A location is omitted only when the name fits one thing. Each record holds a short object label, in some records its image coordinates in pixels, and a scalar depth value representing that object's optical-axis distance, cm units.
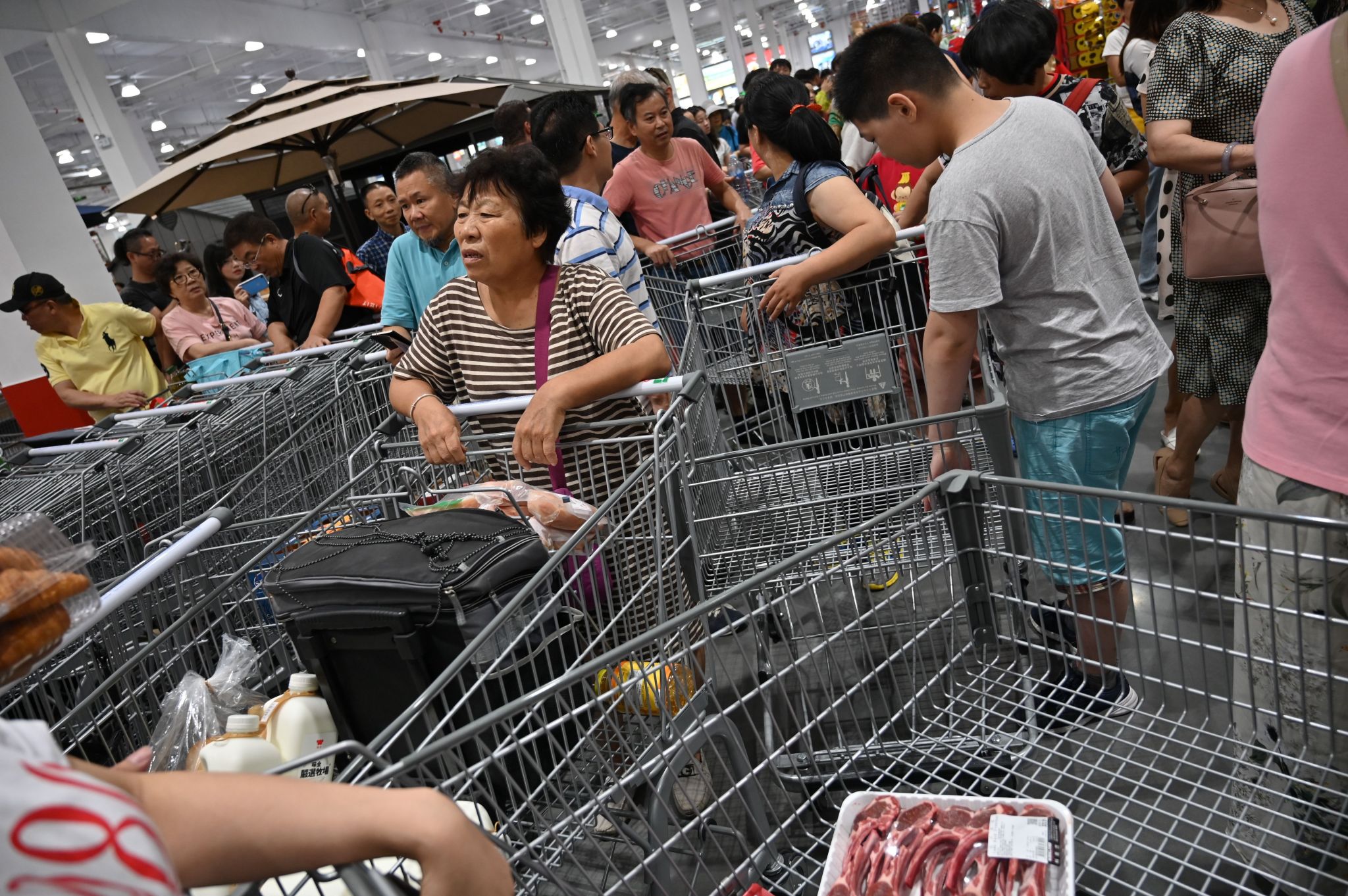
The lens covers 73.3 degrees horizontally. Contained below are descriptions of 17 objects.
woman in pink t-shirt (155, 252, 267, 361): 566
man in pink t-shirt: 459
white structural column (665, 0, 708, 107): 2284
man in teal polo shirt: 359
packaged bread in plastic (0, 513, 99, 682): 76
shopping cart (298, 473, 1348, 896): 128
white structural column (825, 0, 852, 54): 4209
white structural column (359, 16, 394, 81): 2352
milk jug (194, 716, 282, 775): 188
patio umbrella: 639
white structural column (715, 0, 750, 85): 2777
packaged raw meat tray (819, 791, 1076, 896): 119
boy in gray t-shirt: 206
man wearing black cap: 529
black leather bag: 177
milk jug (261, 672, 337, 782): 204
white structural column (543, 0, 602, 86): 1628
